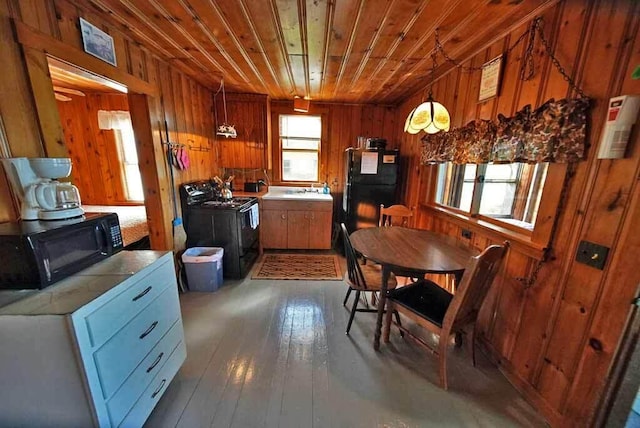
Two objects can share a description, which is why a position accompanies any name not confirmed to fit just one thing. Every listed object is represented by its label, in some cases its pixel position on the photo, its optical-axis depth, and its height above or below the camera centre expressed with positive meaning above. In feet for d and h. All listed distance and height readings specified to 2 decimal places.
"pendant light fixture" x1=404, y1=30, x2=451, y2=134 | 5.94 +1.25
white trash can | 8.43 -3.86
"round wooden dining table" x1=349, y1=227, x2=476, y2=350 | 5.23 -2.12
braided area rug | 10.00 -4.64
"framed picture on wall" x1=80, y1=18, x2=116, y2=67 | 5.15 +2.70
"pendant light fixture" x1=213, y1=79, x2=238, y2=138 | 10.65 +1.92
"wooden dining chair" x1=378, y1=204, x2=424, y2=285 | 9.18 -1.87
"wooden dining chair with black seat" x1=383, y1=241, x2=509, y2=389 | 4.50 -3.21
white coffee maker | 3.85 -0.46
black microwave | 3.21 -1.34
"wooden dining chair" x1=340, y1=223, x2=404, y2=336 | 6.38 -3.20
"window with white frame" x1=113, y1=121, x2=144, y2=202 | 10.67 -0.09
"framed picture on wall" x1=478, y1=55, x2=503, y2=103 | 5.93 +2.33
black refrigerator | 11.23 -0.82
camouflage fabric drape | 4.09 +0.72
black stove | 9.22 -2.41
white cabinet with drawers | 2.89 -2.55
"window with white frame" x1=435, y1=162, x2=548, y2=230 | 5.71 -0.60
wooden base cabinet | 11.85 -3.02
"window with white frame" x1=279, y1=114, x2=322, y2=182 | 13.64 +1.09
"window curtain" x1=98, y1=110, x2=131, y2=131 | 10.02 +1.77
